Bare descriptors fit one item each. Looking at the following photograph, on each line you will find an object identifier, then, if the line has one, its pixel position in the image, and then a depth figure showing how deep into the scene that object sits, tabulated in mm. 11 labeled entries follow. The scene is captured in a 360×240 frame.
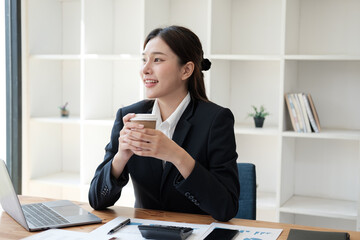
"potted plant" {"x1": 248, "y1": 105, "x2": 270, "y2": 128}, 3137
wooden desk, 1590
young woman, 1731
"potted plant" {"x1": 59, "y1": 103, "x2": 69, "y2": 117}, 3723
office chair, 2061
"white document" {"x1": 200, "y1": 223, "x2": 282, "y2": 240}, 1539
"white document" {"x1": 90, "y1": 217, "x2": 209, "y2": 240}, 1538
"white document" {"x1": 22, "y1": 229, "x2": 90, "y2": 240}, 1521
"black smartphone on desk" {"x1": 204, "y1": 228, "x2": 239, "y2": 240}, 1522
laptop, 1638
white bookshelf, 3064
